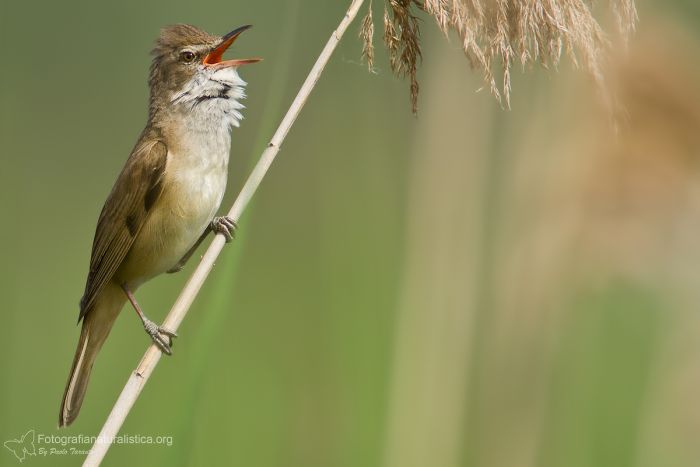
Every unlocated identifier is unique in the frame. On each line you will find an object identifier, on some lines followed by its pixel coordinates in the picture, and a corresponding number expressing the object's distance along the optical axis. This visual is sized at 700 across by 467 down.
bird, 6.16
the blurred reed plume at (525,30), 4.64
